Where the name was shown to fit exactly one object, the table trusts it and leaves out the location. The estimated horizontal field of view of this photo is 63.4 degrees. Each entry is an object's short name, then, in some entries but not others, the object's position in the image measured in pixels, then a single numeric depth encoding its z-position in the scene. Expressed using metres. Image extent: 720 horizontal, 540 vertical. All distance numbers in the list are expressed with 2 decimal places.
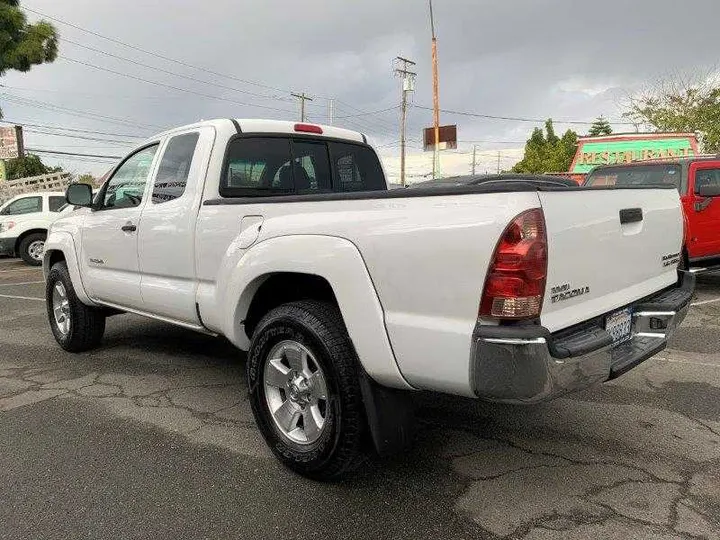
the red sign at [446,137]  43.47
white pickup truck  2.20
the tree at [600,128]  58.33
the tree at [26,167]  38.00
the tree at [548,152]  45.69
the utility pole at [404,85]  42.06
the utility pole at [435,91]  24.69
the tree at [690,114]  28.11
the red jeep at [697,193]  8.04
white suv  14.00
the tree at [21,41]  19.00
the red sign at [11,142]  25.80
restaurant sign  20.00
